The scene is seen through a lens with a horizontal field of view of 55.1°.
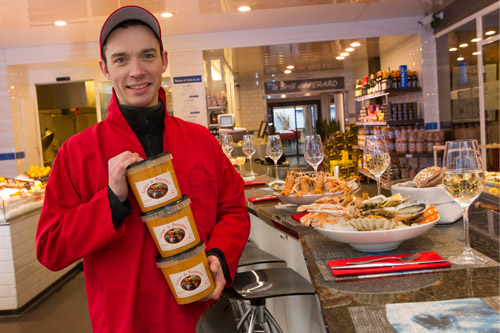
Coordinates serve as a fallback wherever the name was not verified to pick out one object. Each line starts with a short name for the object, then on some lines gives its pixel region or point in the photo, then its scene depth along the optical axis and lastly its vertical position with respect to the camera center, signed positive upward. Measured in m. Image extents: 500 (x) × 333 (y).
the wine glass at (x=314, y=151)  2.40 -0.13
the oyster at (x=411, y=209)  1.36 -0.26
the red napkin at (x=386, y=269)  1.15 -0.36
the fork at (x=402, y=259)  1.22 -0.35
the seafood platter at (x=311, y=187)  2.00 -0.27
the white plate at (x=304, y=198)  1.97 -0.31
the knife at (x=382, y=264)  1.18 -0.36
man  1.36 -0.19
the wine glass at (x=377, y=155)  1.88 -0.13
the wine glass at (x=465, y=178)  1.20 -0.16
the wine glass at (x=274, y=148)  3.07 -0.13
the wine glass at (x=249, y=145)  3.72 -0.12
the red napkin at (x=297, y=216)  1.93 -0.37
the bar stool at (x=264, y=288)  1.85 -0.63
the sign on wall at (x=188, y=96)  9.32 +0.73
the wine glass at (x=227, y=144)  4.16 -0.11
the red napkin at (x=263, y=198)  2.54 -0.37
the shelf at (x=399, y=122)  8.60 -0.05
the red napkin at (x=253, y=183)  3.40 -0.38
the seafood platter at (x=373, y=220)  1.27 -0.28
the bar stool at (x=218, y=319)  1.05 -0.43
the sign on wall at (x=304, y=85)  15.63 +1.33
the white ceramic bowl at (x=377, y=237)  1.26 -0.31
